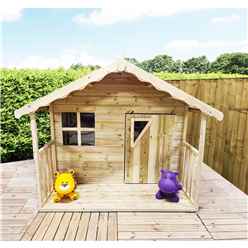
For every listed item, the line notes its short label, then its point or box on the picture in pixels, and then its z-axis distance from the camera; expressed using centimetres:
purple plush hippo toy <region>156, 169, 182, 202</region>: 378
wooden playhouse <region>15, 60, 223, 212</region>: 392
